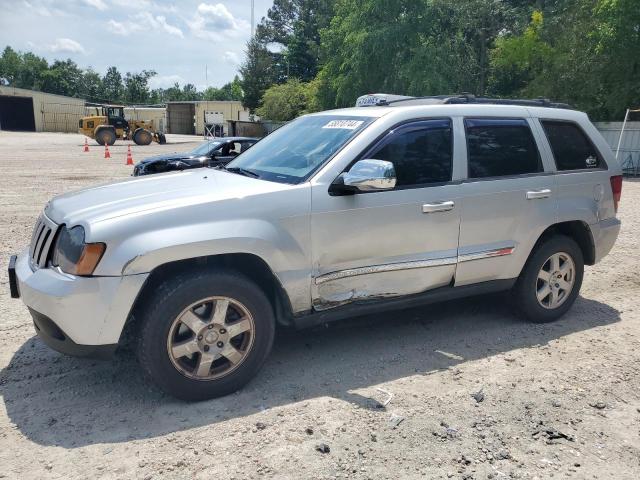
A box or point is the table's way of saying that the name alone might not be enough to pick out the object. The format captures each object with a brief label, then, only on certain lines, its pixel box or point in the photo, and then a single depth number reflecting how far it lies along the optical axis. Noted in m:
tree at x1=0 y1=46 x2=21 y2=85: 103.41
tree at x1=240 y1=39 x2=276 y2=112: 58.62
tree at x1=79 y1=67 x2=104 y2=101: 110.38
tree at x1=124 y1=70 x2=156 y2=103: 106.69
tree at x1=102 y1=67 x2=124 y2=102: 114.81
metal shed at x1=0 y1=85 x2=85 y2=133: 58.62
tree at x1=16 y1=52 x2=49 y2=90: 99.06
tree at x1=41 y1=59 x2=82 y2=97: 99.12
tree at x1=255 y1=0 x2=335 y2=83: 57.75
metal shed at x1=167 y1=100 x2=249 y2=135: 63.44
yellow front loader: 36.84
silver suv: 3.12
